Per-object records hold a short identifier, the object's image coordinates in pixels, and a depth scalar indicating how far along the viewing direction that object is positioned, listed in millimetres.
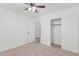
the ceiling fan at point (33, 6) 2143
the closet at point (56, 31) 4057
